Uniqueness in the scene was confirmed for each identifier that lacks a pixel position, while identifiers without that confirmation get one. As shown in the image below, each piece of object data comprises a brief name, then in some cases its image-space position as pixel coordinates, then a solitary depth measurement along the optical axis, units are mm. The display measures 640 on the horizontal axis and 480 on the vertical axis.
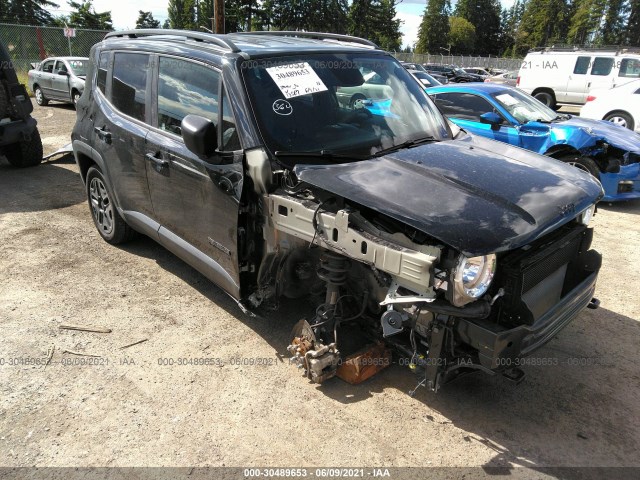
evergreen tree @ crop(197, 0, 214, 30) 53188
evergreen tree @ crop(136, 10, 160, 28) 69688
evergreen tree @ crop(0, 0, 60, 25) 46562
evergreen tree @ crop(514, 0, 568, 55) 82125
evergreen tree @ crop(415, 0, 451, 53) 83750
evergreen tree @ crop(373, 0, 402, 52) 64625
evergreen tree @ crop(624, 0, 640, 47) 70250
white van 15828
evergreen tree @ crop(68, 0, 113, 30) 49781
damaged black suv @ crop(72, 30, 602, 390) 2531
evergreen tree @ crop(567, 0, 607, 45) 70812
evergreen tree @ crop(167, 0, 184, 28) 70500
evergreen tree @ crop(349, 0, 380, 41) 55750
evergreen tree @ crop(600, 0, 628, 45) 69425
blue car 6723
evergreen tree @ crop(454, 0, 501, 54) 93125
